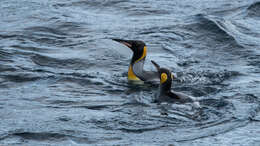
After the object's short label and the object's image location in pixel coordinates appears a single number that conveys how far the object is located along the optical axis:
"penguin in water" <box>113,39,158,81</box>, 20.98
